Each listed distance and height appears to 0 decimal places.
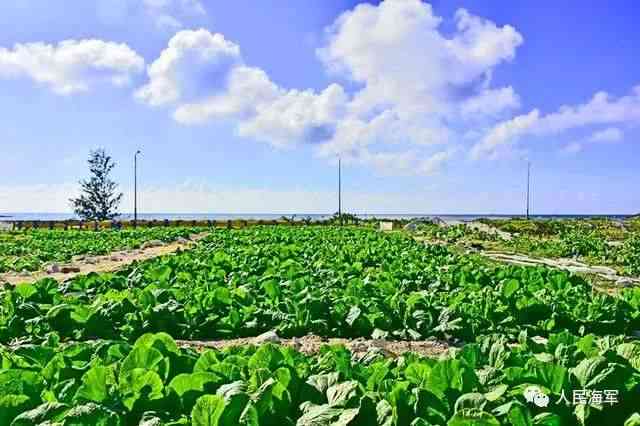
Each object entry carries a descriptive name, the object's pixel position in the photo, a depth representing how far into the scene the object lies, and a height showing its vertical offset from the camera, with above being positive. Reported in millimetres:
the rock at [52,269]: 14346 -1408
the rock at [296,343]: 5580 -1229
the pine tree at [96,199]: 58656 +1116
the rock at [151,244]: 23984 -1347
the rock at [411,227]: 40372 -889
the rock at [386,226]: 44028 -903
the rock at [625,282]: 11212 -1232
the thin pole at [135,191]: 48156 +1621
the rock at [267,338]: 5797 -1204
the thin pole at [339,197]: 52156 +1462
